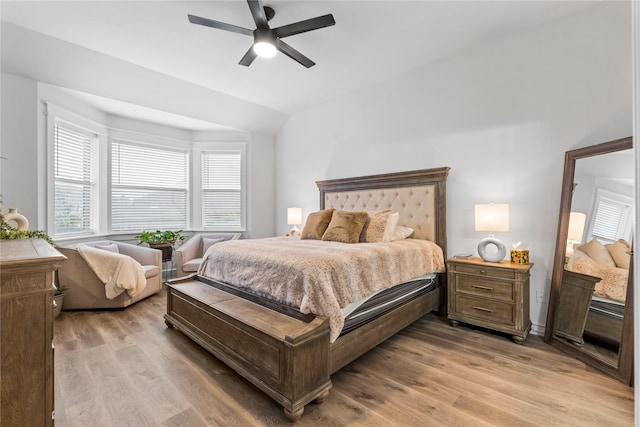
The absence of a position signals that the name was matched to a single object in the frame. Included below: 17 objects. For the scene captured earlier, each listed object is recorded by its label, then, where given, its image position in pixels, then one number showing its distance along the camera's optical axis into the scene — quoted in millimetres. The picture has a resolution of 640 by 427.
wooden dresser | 1011
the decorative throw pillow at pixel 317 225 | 3371
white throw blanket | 3354
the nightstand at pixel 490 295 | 2576
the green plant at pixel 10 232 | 2150
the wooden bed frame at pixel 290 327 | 1664
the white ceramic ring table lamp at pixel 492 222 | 2762
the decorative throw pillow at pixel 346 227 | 3045
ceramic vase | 2477
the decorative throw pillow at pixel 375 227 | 3081
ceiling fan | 2195
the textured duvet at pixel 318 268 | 1875
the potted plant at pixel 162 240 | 4648
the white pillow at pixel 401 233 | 3318
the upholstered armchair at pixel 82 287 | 3318
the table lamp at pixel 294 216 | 4855
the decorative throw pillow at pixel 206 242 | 4938
